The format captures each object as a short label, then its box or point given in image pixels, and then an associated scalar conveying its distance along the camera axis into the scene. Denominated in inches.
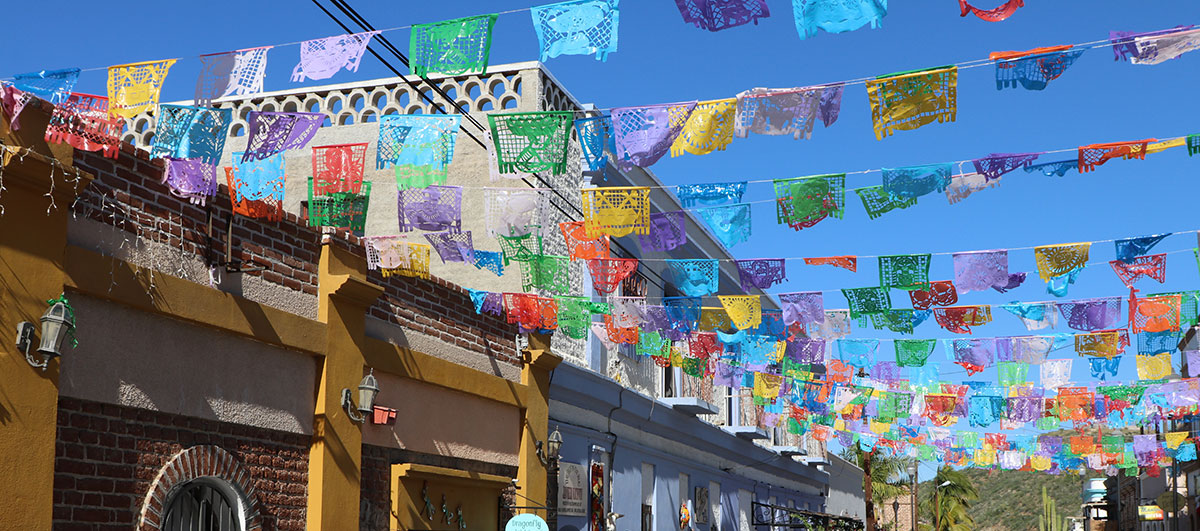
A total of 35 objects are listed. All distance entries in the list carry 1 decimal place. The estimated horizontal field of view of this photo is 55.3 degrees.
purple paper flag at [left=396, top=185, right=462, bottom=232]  419.2
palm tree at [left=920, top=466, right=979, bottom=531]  2123.5
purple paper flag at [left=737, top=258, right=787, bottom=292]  522.3
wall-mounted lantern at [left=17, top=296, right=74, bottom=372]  296.4
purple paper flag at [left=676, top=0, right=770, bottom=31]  286.0
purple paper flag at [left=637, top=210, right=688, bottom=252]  475.8
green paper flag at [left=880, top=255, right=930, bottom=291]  505.4
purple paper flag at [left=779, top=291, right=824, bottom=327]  585.0
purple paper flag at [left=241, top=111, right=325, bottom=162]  330.6
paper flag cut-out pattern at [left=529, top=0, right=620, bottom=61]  291.4
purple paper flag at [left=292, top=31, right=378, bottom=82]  310.8
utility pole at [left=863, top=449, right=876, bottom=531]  1403.8
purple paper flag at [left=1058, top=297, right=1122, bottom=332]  576.4
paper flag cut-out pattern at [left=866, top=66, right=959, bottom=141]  316.5
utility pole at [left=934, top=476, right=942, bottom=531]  1835.3
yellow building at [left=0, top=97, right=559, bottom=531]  302.0
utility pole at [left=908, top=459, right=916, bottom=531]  1453.0
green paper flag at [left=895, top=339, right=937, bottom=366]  667.4
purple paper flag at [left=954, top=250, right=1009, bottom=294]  494.6
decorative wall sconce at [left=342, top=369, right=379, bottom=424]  435.5
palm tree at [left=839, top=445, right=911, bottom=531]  1749.3
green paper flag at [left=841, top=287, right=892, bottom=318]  551.5
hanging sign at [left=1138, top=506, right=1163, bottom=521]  1838.1
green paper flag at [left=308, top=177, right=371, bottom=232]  412.5
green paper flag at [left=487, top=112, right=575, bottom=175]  349.4
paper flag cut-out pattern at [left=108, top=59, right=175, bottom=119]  305.7
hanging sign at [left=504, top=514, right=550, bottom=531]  478.0
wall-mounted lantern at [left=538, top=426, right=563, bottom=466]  589.3
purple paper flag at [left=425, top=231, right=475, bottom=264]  474.3
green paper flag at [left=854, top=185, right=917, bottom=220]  405.8
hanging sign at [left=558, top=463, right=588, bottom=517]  623.8
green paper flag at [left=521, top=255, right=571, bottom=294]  521.0
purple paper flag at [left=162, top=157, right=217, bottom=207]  347.3
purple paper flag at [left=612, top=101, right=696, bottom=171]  344.5
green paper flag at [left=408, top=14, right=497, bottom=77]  311.4
